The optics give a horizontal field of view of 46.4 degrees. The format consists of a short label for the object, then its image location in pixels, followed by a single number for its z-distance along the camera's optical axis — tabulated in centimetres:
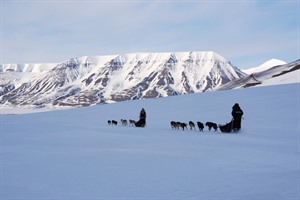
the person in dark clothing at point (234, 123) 1898
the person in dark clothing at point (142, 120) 2314
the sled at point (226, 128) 1901
